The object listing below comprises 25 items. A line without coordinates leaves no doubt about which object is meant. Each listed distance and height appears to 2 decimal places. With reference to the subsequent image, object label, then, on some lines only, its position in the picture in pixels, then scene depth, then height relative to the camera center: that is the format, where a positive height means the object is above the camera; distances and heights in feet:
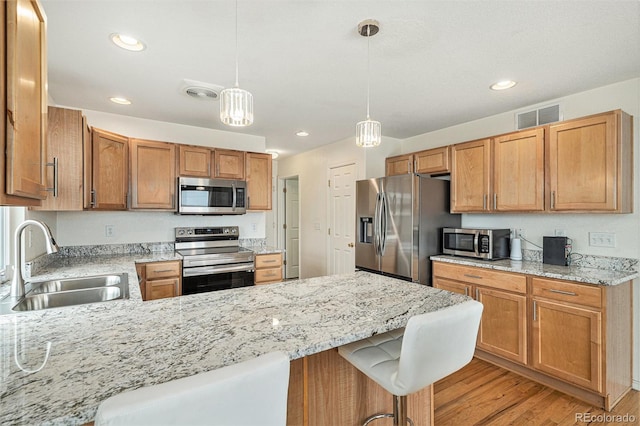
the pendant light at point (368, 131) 5.98 +1.63
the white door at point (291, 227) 20.80 -1.04
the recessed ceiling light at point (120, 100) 9.48 +3.49
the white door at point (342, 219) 14.28 -0.35
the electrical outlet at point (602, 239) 8.23 -0.75
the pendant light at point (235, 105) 4.97 +1.75
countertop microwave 9.63 -1.02
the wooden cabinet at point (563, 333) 7.00 -3.10
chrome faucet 5.19 -0.73
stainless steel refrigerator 10.43 -0.39
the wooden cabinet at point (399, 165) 12.58 +2.00
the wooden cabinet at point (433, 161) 11.23 +1.95
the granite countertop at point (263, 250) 11.51 -1.51
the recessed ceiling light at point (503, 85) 8.23 +3.48
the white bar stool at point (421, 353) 3.57 -1.85
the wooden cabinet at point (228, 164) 11.85 +1.90
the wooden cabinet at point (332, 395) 4.04 -2.67
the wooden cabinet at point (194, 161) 11.24 +1.90
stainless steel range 10.16 -1.66
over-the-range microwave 11.05 +0.59
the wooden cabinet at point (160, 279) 9.50 -2.13
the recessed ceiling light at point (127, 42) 6.14 +3.52
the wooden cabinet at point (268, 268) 11.28 -2.11
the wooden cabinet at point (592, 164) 7.50 +1.24
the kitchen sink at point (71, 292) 5.64 -1.68
